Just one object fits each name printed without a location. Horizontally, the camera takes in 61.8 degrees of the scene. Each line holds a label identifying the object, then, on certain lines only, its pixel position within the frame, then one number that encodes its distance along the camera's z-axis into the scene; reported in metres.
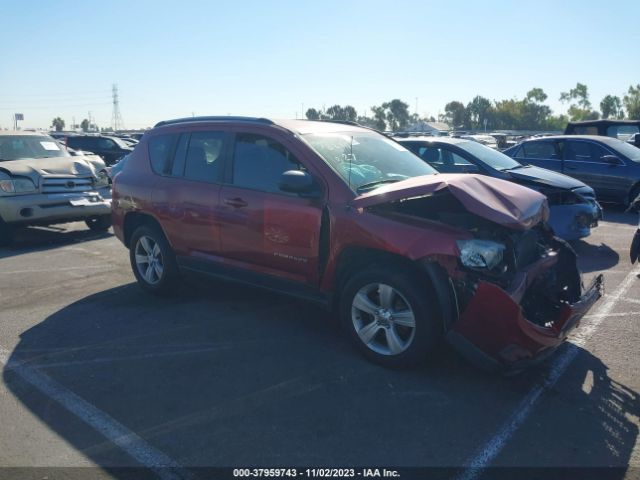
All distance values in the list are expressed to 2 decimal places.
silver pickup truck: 8.52
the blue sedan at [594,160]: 10.75
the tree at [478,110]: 112.12
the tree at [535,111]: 113.12
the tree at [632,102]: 94.90
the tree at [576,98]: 118.31
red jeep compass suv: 3.55
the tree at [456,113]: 114.24
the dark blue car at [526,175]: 7.59
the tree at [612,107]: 106.81
